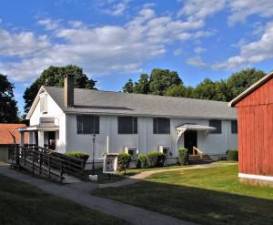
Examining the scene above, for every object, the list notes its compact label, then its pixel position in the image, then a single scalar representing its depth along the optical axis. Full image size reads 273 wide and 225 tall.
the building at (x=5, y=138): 28.79
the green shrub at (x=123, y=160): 16.38
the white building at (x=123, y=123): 18.29
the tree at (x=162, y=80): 49.97
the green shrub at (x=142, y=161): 18.69
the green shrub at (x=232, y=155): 22.25
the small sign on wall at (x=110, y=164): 14.91
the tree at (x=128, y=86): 50.19
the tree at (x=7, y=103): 40.14
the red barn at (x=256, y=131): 11.05
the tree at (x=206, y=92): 41.48
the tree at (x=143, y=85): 49.76
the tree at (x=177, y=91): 42.62
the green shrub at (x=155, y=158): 18.84
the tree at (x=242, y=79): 45.33
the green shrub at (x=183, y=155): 19.93
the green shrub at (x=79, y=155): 16.67
